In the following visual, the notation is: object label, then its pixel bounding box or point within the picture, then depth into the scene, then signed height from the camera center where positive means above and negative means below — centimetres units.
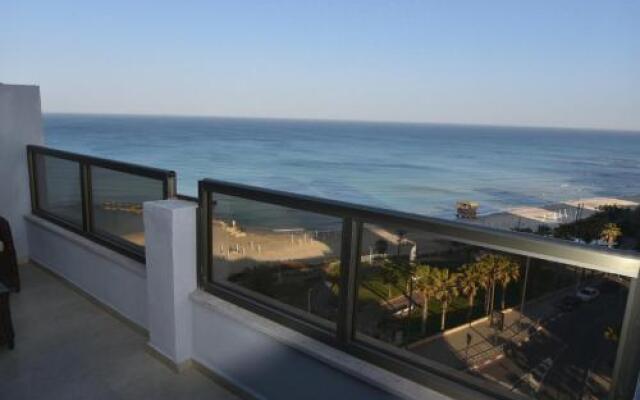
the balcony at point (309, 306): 151 -91
